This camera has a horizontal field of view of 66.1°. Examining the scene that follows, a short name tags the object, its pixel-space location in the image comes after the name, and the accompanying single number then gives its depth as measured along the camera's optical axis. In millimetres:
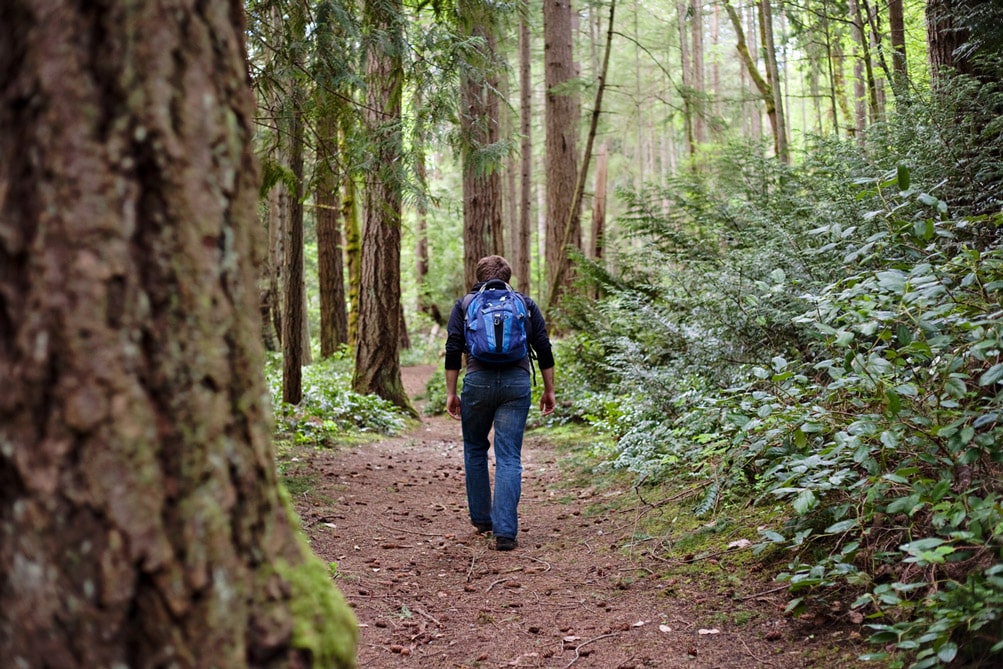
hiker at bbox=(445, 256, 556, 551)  5551
